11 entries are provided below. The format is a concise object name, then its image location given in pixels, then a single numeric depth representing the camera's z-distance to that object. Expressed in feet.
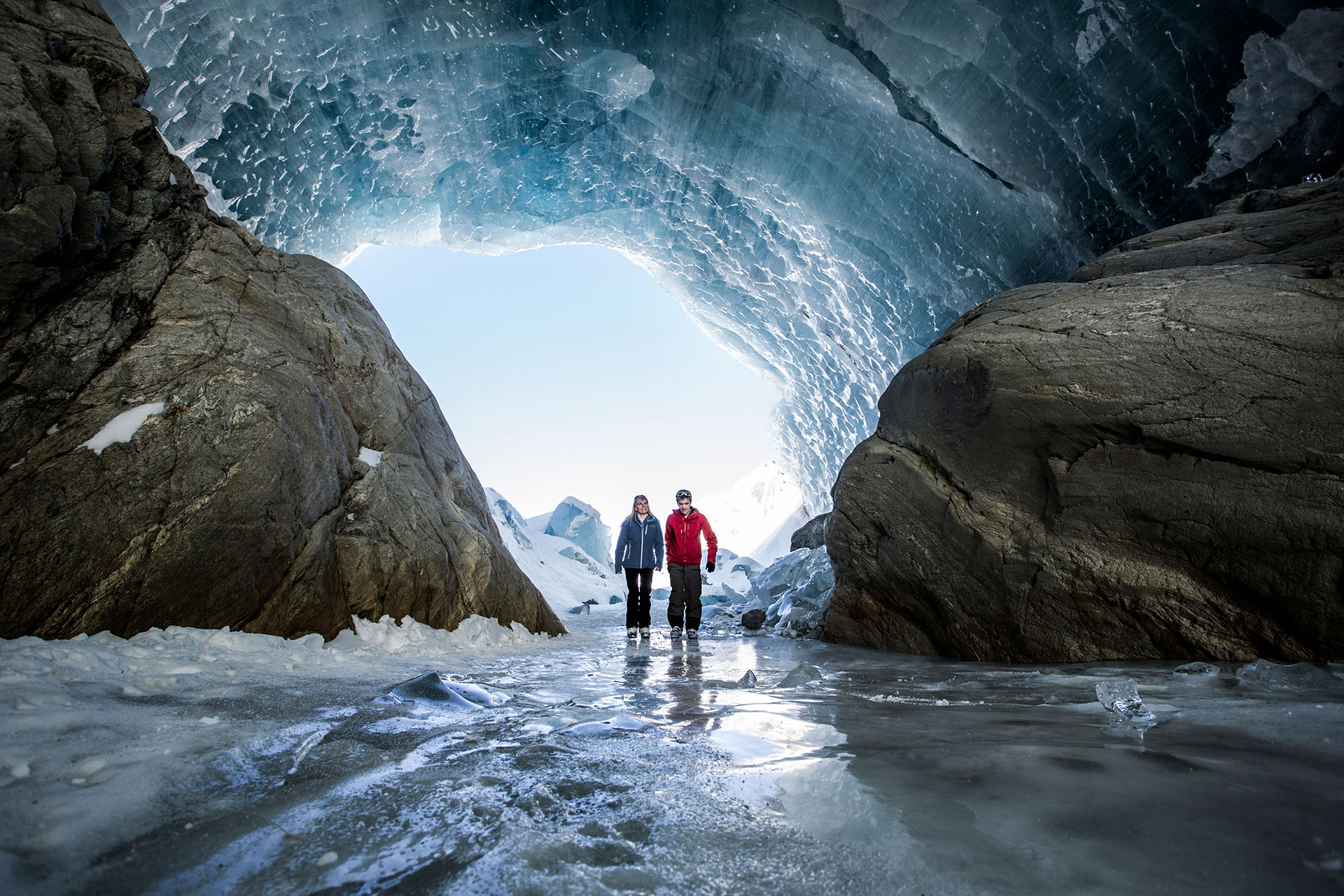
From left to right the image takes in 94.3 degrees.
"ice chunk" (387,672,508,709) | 7.78
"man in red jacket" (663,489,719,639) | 22.85
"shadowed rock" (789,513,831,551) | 48.55
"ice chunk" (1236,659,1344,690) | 7.68
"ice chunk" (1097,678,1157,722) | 6.61
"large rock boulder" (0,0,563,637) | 10.48
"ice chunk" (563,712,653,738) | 6.38
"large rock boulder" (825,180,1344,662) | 11.35
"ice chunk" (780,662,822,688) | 10.39
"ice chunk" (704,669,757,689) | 10.27
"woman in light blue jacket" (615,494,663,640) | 23.20
